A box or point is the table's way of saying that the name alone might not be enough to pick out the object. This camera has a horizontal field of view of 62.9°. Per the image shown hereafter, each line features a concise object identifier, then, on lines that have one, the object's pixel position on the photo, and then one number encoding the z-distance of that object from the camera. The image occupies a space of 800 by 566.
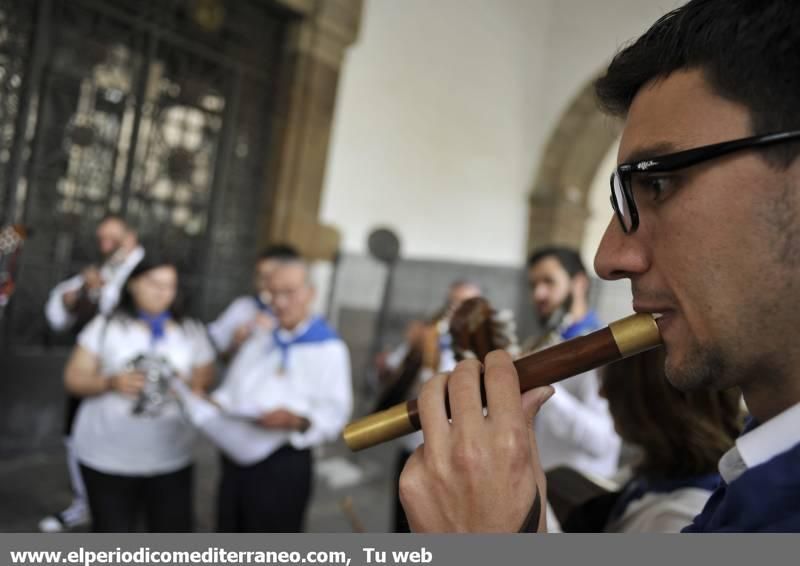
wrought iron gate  4.79
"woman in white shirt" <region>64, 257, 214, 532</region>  2.75
